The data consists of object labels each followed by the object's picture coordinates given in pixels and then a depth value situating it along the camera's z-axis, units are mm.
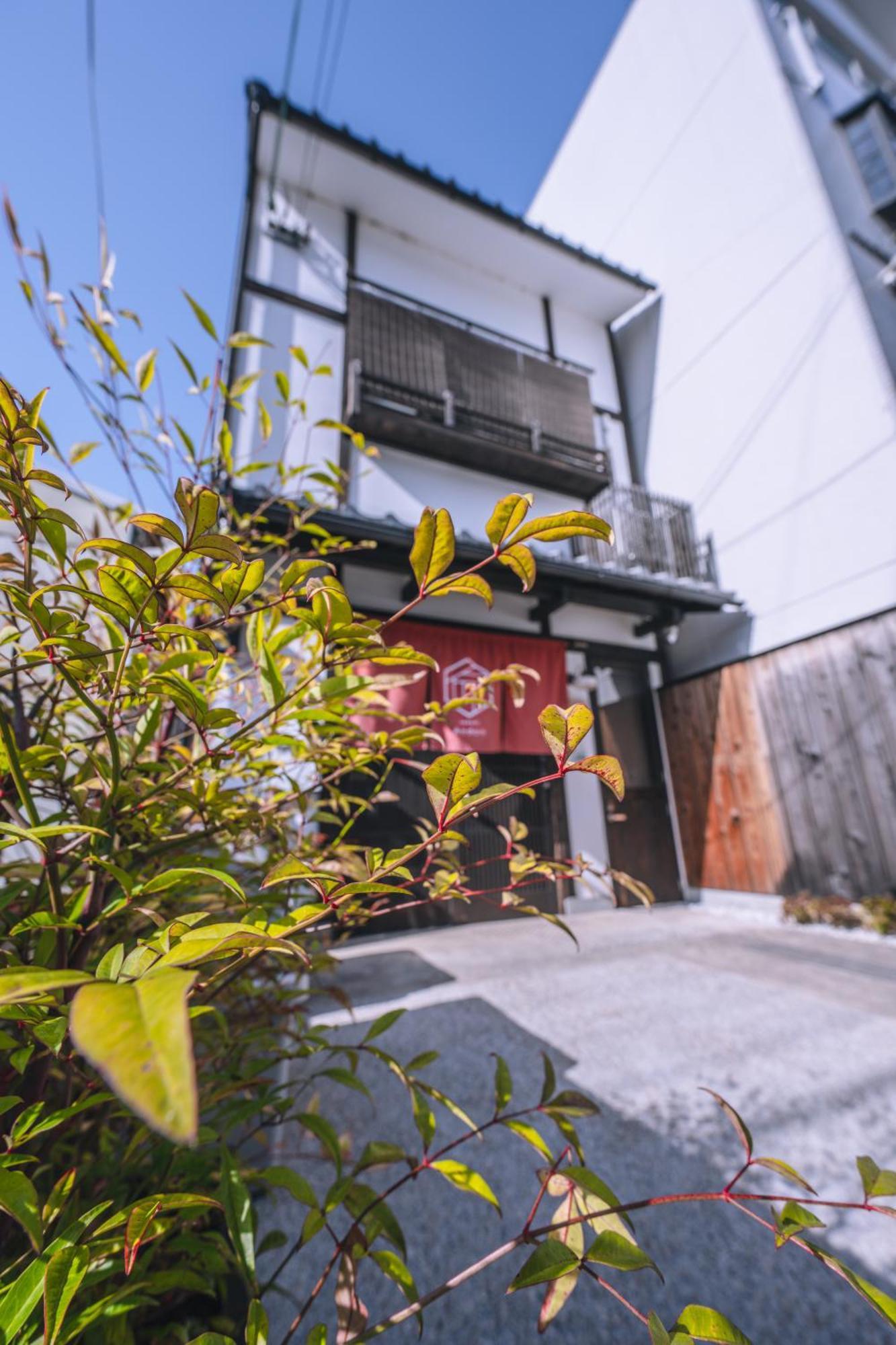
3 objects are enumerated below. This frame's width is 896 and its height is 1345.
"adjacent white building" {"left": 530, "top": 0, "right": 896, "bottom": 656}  3820
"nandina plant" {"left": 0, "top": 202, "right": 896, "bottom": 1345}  304
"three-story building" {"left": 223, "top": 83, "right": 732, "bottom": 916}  3984
